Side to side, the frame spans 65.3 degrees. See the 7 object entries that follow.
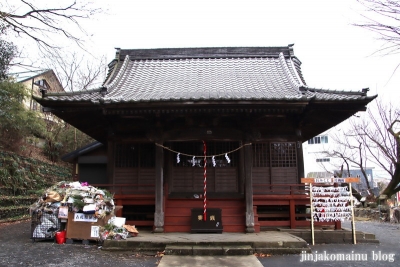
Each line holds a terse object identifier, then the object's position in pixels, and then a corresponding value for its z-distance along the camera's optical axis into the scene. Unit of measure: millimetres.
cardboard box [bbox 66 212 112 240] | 8023
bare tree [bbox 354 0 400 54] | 3872
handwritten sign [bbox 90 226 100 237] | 7991
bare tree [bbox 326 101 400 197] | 19492
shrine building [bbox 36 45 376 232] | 8602
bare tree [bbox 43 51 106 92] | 30361
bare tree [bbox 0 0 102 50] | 7496
